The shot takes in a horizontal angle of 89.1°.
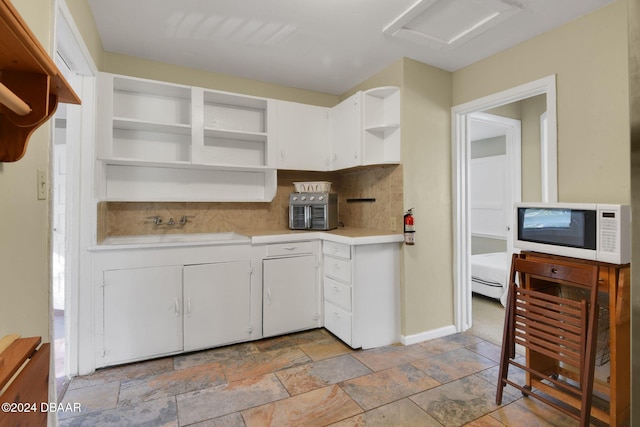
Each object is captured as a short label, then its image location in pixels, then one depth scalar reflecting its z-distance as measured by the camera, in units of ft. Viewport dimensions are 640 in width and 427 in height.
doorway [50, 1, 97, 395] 7.37
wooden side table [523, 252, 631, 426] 5.35
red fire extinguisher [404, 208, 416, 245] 8.93
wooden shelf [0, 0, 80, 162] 2.70
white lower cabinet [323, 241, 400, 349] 8.64
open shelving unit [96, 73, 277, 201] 8.66
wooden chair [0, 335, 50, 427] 2.65
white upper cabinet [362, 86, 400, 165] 9.35
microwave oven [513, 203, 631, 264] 5.28
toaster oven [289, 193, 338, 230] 10.35
